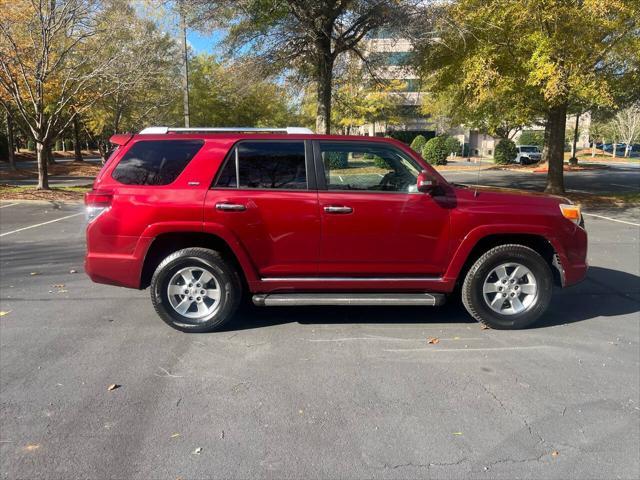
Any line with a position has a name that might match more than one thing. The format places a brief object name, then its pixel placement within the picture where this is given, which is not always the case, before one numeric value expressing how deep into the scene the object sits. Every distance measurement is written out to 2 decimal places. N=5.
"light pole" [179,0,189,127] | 14.01
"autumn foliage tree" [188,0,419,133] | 14.13
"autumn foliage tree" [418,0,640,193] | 12.07
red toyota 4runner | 4.62
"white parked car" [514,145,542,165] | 40.91
